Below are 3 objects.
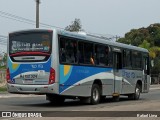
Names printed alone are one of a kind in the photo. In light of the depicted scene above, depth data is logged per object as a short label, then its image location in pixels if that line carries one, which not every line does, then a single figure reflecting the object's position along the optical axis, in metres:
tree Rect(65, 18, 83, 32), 59.57
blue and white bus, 18.19
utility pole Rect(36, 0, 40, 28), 38.72
